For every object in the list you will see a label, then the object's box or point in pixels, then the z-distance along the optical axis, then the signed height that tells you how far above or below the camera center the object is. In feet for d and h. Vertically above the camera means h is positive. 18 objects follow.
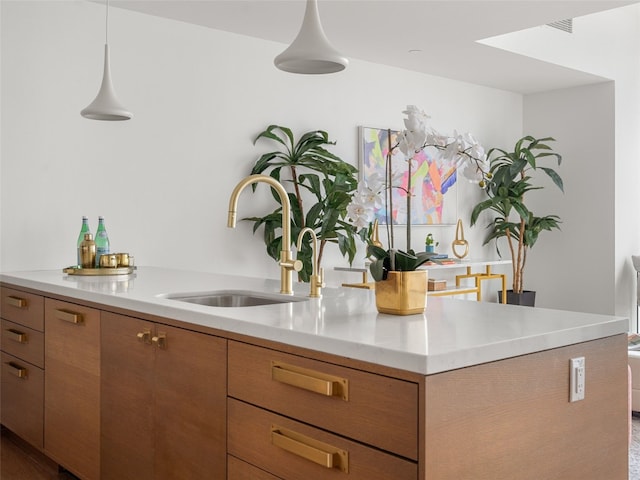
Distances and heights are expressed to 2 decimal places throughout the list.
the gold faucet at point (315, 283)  7.45 -0.60
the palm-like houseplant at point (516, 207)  19.15 +0.66
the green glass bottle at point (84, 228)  11.14 -0.01
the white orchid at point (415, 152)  5.88 +0.65
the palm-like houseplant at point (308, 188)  14.70 +0.92
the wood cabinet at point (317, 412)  4.27 -1.39
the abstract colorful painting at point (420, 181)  17.43 +1.31
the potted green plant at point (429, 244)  17.95 -0.39
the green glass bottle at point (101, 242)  10.90 -0.23
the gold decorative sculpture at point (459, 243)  19.33 -0.39
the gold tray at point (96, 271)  10.46 -0.66
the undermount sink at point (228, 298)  7.93 -0.83
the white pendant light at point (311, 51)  6.89 +1.80
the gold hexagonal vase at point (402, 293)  5.79 -0.54
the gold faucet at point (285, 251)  7.61 -0.26
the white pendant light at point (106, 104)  10.11 +1.84
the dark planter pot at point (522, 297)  19.70 -1.97
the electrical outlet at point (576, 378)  5.09 -1.11
